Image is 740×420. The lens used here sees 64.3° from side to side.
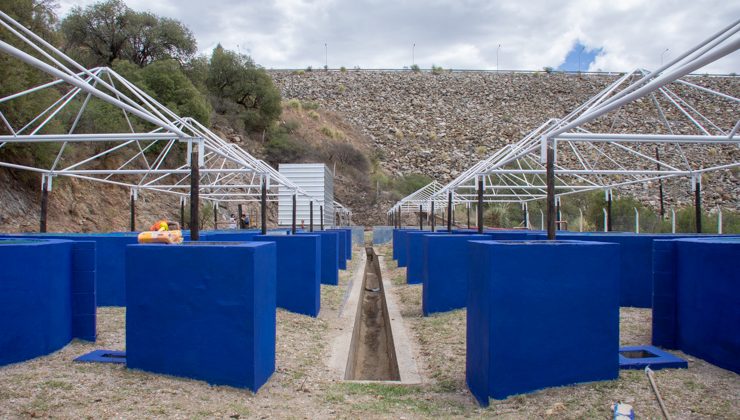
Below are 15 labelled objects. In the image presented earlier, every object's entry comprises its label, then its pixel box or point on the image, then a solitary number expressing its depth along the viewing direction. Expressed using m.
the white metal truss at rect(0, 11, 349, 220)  7.63
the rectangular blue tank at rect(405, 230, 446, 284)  15.70
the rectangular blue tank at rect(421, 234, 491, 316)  10.91
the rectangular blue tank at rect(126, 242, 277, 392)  5.84
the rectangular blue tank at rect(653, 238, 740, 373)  5.82
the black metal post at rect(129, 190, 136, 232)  16.05
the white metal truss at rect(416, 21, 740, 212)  5.72
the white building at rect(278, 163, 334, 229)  26.20
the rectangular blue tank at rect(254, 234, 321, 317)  10.82
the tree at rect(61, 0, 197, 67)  29.44
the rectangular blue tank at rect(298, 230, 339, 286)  15.58
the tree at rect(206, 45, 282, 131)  40.69
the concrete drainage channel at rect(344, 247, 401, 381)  9.47
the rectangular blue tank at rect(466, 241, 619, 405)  5.45
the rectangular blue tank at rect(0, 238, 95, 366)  6.03
